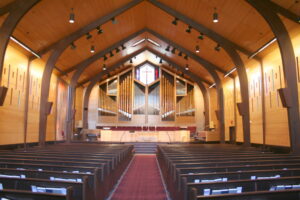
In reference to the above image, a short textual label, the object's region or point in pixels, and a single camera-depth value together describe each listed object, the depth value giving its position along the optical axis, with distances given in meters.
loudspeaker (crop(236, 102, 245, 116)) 9.21
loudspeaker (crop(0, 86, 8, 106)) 6.56
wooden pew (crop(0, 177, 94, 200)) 2.44
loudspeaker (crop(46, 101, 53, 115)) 9.36
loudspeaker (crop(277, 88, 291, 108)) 6.42
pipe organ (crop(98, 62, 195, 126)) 17.53
